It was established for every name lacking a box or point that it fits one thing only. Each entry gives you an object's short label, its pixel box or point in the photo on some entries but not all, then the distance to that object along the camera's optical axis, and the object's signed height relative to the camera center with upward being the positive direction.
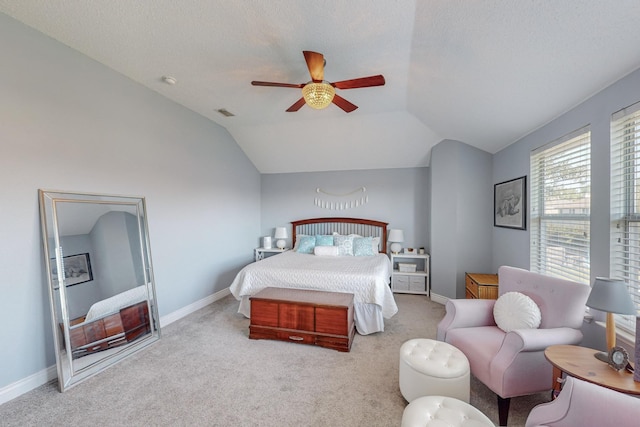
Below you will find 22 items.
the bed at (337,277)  3.16 -0.98
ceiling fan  2.21 +1.03
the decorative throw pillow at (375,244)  4.90 -0.87
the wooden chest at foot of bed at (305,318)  2.79 -1.29
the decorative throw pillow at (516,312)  2.05 -0.98
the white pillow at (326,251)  4.60 -0.88
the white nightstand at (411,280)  4.67 -1.49
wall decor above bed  5.40 +0.01
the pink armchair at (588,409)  1.05 -0.93
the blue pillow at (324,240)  4.90 -0.74
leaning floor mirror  2.29 -0.70
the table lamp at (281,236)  5.53 -0.70
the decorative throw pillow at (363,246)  4.67 -0.86
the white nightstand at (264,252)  5.43 -1.04
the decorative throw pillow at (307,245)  4.89 -0.82
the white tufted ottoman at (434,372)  1.79 -1.23
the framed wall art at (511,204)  3.20 -0.14
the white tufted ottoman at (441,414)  1.38 -1.21
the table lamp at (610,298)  1.47 -0.64
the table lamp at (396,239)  4.95 -0.78
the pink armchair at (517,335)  1.73 -1.09
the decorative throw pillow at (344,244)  4.73 -0.81
